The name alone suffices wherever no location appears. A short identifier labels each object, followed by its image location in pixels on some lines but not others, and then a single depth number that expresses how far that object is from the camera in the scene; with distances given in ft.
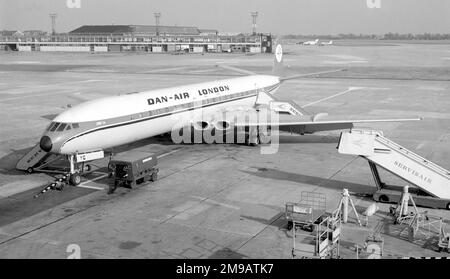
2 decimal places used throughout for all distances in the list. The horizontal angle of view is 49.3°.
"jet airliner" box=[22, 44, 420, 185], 78.84
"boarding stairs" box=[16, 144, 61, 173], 86.12
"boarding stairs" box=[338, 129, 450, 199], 66.28
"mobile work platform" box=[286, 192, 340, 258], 48.37
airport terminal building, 559.79
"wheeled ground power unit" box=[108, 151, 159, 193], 75.10
